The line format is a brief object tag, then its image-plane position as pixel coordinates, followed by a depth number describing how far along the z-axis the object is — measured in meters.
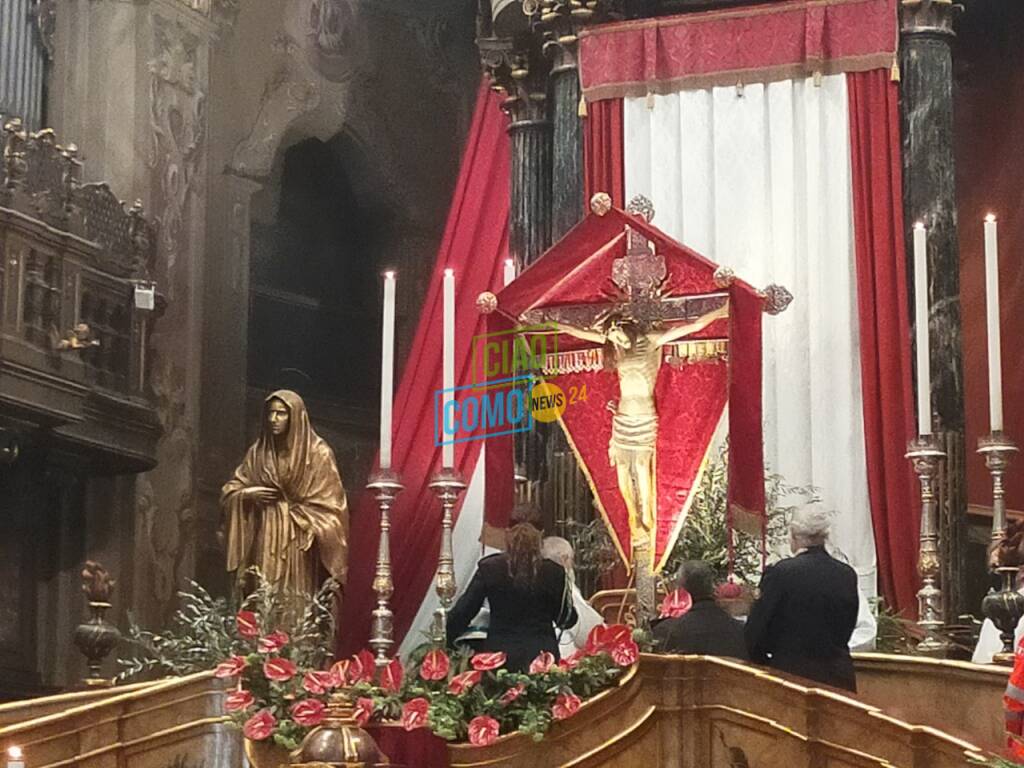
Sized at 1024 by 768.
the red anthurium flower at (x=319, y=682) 7.41
